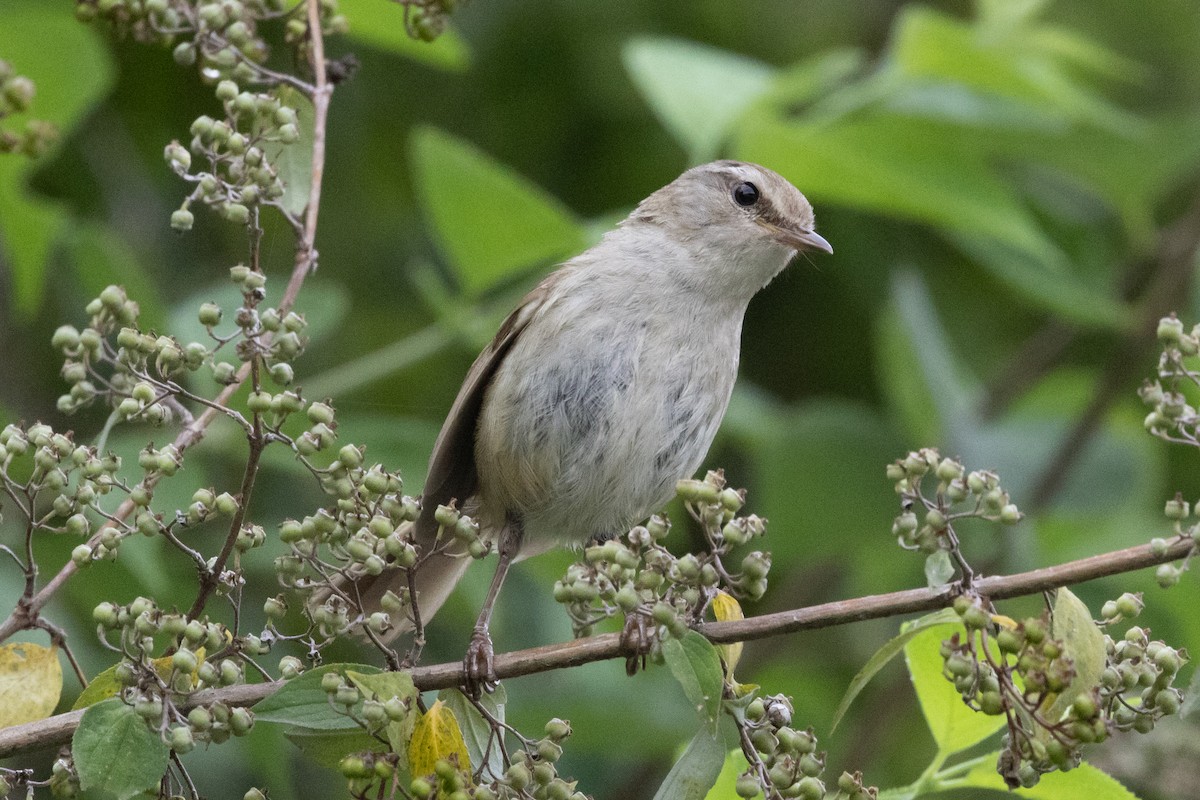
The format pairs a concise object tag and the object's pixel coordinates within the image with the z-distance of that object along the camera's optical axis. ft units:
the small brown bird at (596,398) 23.06
